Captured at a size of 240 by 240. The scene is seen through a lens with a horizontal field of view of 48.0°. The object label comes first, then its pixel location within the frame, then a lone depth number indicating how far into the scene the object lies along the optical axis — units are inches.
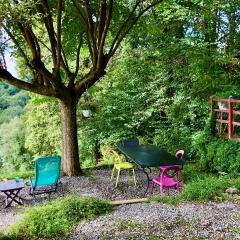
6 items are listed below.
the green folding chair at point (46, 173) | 228.9
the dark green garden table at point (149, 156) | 226.3
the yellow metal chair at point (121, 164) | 261.0
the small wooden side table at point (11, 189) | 223.2
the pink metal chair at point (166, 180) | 223.9
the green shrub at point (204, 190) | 192.3
